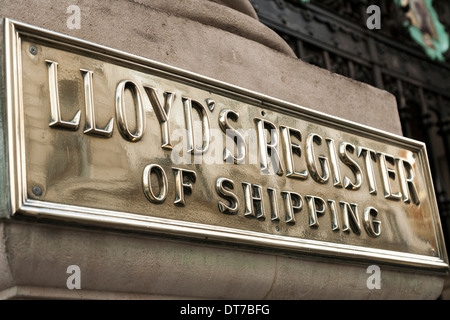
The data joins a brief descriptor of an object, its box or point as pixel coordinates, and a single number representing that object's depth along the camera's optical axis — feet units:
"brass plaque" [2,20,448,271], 5.25
